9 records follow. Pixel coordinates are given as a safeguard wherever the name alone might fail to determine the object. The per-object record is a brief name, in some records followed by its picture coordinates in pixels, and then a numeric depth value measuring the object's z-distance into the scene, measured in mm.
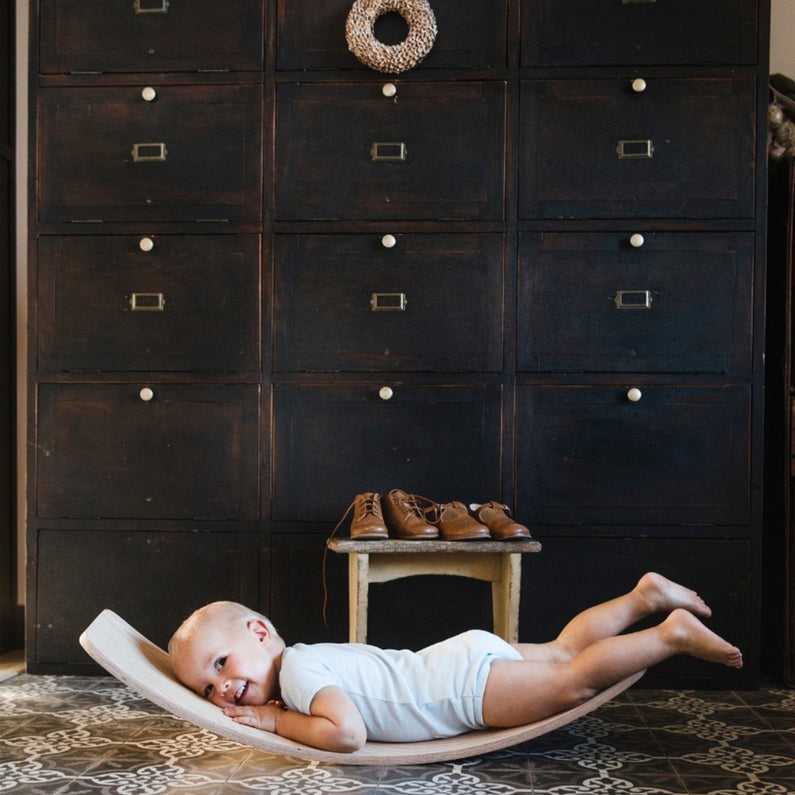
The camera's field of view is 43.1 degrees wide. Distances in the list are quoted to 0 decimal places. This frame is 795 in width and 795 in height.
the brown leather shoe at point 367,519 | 2428
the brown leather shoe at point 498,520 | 2455
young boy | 1945
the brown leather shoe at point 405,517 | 2461
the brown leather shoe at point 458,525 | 2443
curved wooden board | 1873
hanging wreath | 2744
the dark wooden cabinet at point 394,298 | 2760
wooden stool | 2424
